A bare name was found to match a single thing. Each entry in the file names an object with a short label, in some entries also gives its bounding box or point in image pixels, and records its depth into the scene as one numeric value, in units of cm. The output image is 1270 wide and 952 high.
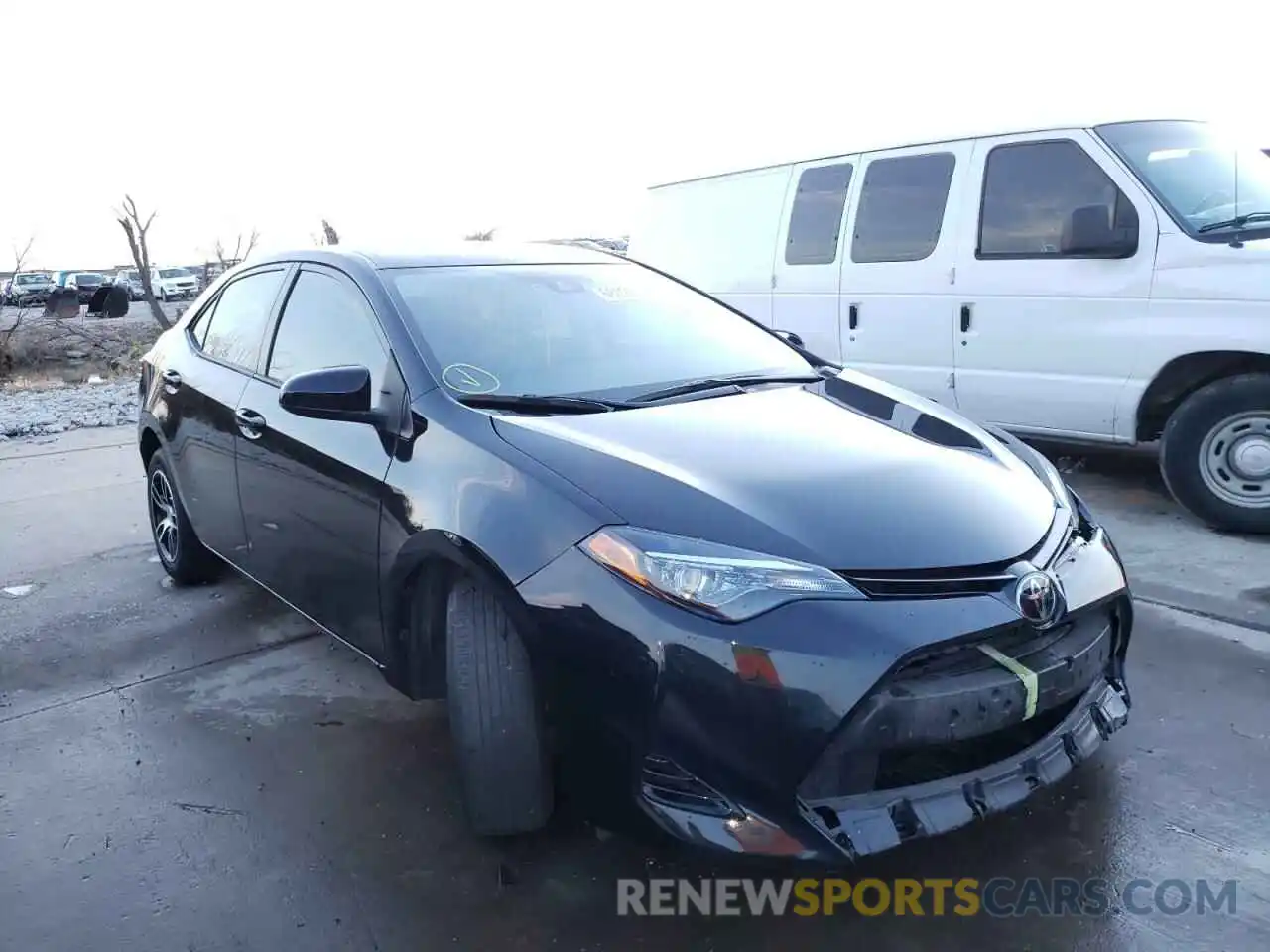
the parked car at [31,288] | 3456
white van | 497
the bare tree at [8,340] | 1686
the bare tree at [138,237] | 2155
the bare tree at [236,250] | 2666
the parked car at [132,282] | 4588
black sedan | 217
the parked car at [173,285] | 4184
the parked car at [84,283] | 4026
